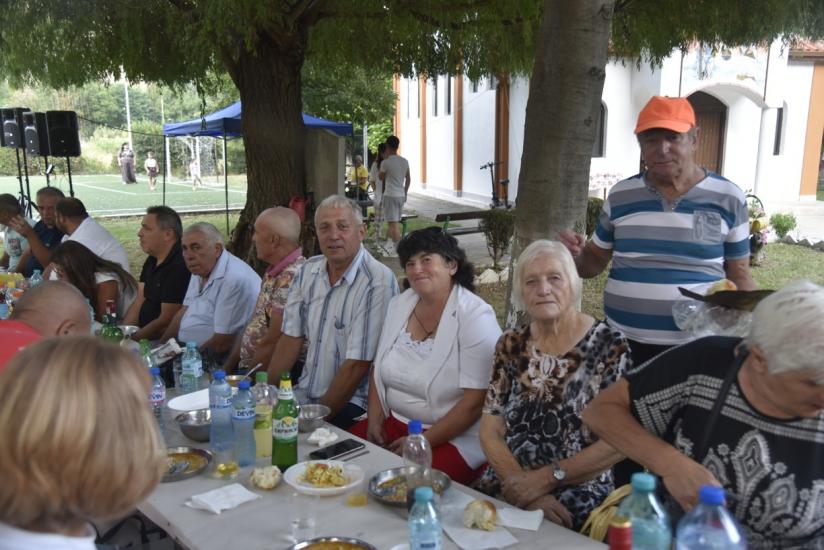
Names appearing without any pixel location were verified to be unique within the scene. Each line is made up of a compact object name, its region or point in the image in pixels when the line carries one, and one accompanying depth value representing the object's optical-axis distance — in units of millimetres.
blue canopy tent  13109
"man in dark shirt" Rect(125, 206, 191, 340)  4727
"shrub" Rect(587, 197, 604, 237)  10445
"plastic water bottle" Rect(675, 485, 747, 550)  1507
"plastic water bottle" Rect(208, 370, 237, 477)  2596
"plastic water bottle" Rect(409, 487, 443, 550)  1727
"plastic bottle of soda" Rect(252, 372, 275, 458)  2496
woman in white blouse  2895
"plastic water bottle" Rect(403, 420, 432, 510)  2164
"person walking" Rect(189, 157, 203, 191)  30056
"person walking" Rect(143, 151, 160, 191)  27688
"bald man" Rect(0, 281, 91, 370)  2377
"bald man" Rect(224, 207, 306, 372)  3939
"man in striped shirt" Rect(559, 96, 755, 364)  2879
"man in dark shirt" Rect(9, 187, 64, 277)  6820
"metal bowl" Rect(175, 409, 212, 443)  2680
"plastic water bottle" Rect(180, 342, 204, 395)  3336
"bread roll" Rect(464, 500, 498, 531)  1957
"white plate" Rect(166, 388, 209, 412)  2994
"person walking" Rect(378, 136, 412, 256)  11562
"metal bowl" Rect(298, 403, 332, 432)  2750
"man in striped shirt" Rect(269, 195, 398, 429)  3469
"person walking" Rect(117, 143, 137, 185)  29609
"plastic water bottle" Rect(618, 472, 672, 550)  1614
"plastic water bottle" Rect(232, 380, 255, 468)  2484
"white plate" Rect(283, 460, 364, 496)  2172
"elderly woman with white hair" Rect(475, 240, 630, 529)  2414
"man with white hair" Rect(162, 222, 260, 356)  4332
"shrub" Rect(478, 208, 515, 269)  9641
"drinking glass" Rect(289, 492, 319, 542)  1947
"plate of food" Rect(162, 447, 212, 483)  2338
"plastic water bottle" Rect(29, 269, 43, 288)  5839
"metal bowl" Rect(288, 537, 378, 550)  1878
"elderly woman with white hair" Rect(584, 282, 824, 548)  1664
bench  10905
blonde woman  1166
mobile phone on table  2490
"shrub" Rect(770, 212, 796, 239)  12312
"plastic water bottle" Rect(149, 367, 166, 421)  2898
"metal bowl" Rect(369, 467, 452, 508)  2133
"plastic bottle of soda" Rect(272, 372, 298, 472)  2391
